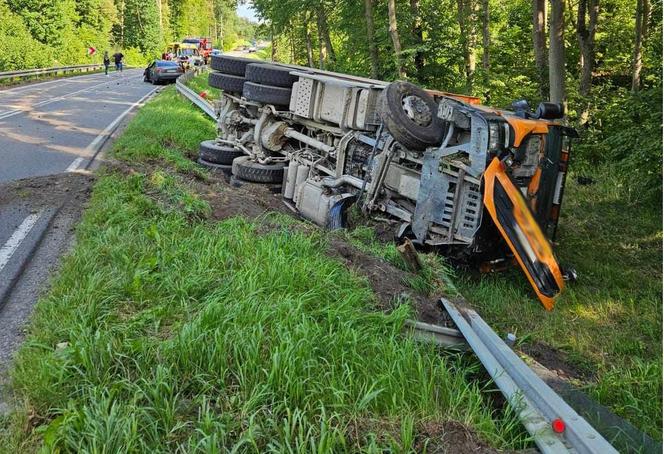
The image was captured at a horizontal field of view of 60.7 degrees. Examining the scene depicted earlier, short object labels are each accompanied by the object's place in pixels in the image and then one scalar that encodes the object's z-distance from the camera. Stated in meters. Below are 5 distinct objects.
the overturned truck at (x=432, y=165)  5.45
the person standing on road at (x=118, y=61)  39.22
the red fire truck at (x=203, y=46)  44.19
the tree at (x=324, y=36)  24.04
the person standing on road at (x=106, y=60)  35.75
